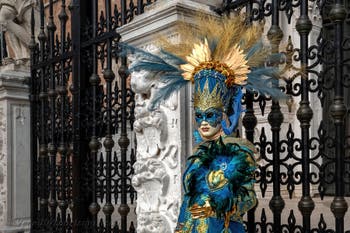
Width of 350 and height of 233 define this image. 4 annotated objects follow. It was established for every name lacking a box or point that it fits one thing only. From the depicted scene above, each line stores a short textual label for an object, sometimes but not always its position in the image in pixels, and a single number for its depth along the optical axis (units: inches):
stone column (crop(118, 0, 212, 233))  120.7
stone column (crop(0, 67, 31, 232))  220.4
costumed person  92.0
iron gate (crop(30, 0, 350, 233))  108.8
